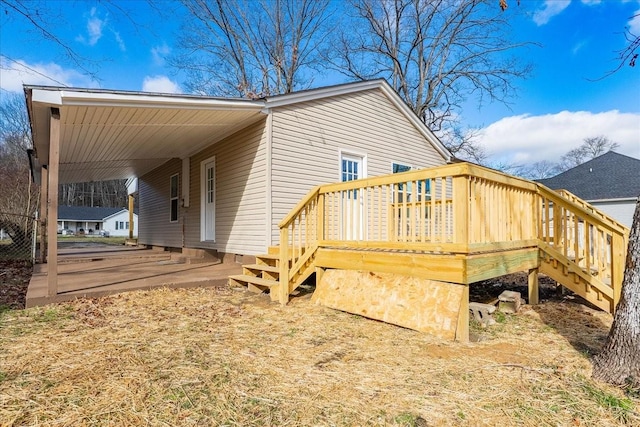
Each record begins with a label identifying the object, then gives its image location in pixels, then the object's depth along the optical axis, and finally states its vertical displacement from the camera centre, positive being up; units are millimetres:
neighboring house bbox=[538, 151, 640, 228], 16562 +2006
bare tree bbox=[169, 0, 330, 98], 18672 +9845
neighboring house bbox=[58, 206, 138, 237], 43000 +394
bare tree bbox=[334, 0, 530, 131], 18078 +9584
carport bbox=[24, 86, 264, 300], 4539 +1778
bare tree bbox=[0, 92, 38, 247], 12398 +2866
